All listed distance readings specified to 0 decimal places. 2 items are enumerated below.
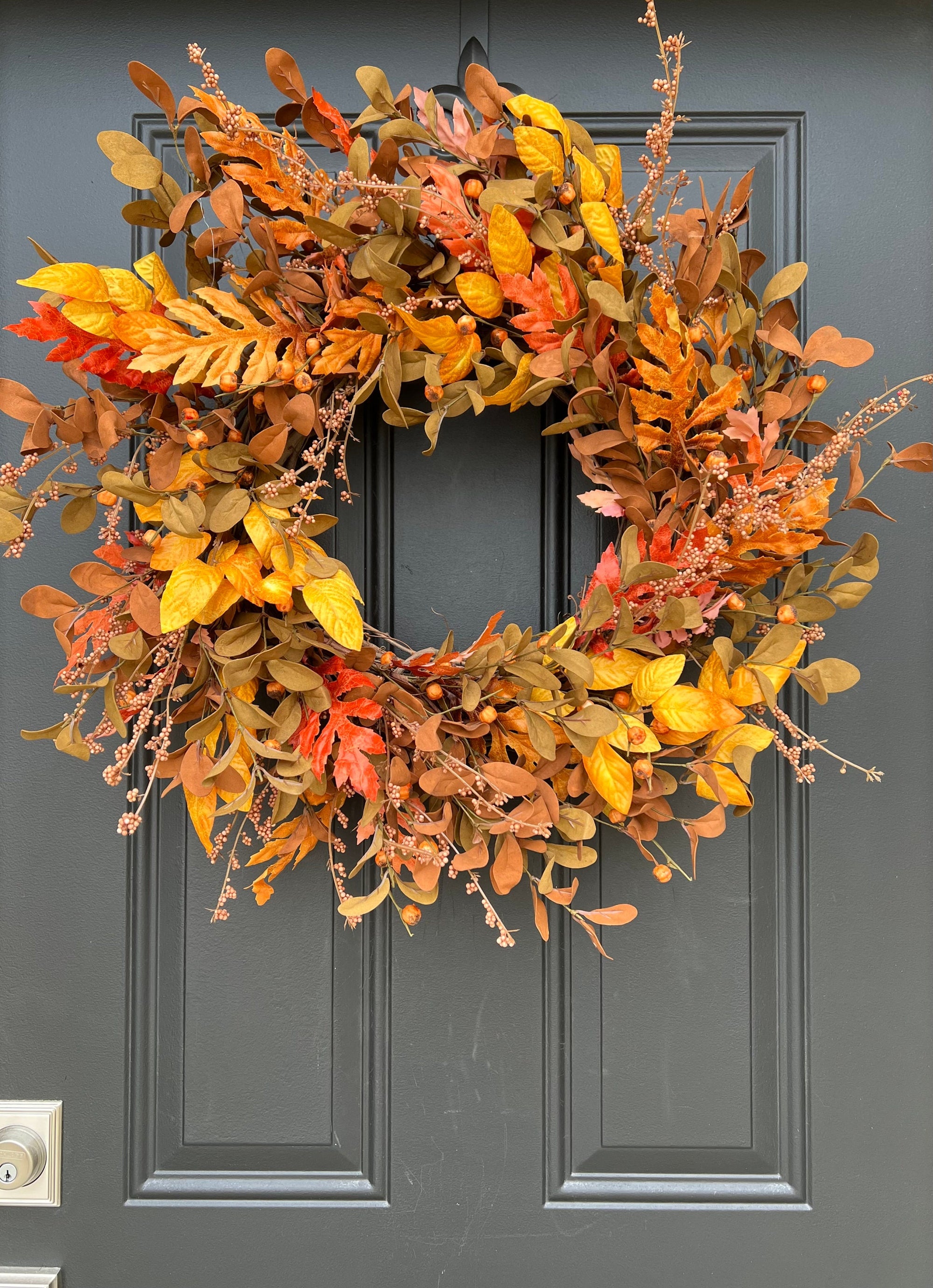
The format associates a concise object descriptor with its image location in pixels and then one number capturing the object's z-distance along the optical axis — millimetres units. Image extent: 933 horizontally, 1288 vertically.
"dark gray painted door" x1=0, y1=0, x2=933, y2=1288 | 830
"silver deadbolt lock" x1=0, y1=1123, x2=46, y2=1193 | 821
